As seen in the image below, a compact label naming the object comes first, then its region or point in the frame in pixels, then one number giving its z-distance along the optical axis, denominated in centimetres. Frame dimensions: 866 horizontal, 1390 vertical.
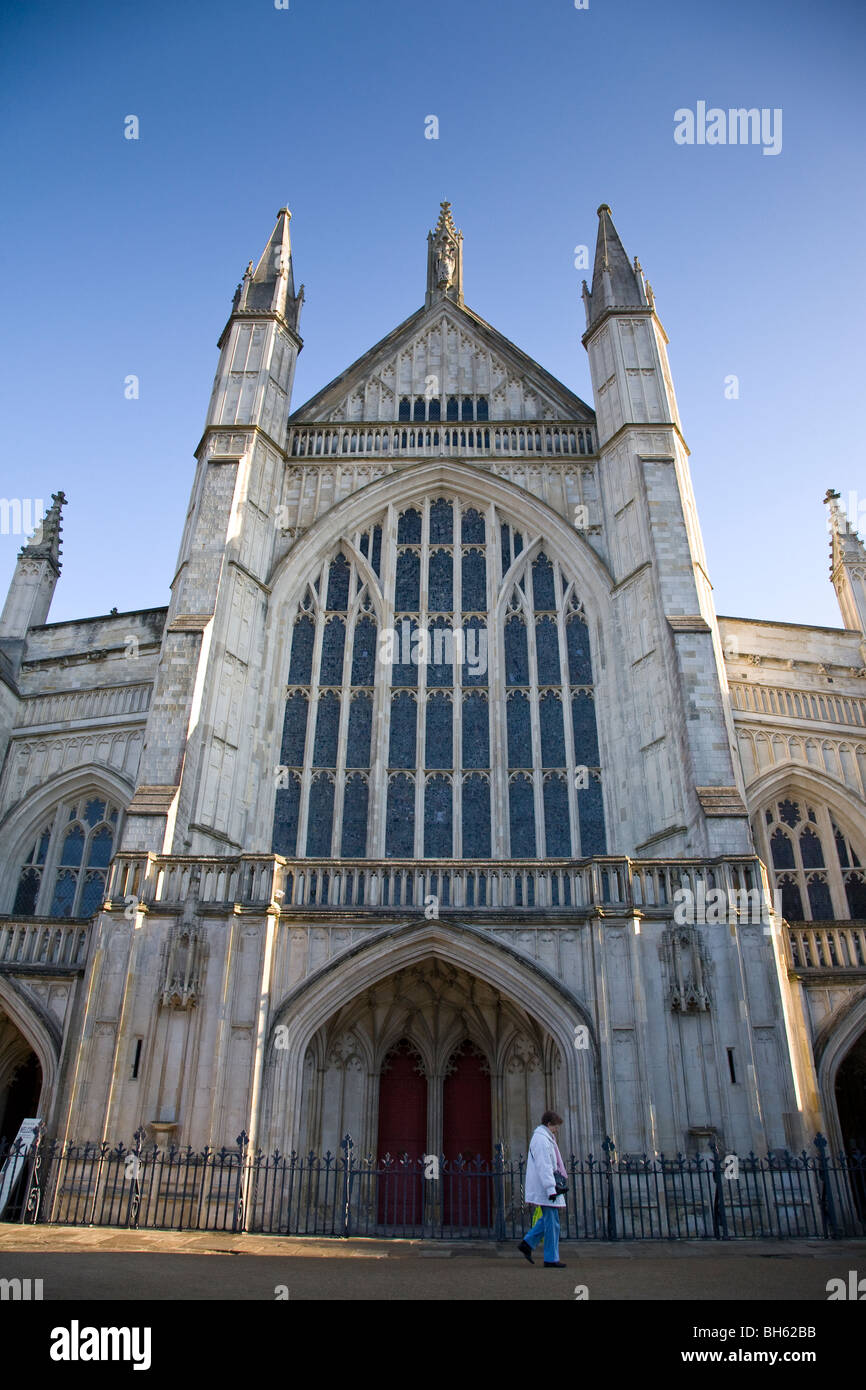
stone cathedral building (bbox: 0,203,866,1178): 1172
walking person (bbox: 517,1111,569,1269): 728
